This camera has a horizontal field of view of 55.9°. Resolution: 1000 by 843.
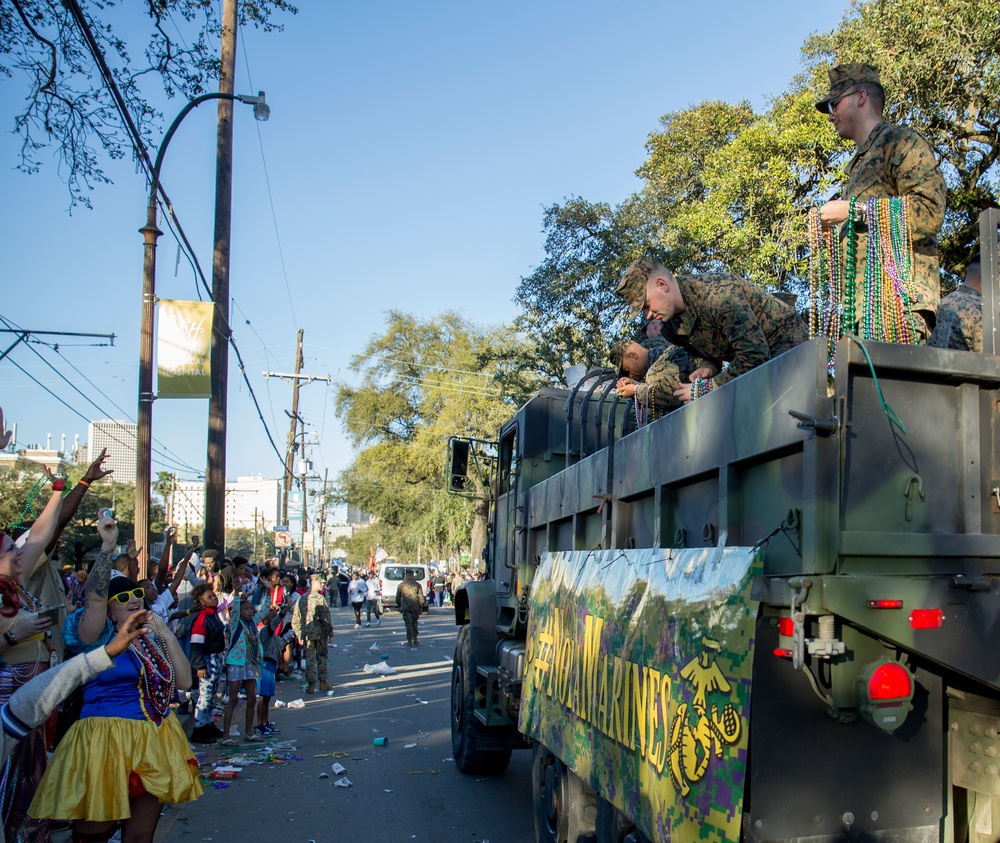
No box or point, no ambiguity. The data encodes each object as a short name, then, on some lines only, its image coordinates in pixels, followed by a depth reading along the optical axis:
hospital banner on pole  13.23
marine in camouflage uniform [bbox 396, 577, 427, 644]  22.50
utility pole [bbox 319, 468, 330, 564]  70.18
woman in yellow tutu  4.63
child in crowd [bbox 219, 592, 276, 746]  10.63
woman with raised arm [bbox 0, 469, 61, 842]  4.43
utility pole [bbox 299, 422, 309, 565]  49.08
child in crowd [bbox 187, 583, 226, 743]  10.19
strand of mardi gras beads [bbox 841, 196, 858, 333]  4.12
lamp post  12.41
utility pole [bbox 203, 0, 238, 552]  14.91
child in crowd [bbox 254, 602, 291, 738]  11.18
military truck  3.03
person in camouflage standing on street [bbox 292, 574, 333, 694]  14.99
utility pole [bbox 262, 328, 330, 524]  41.72
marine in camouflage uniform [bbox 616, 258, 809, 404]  4.63
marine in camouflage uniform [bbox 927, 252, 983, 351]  4.32
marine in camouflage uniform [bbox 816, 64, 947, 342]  4.21
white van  41.19
